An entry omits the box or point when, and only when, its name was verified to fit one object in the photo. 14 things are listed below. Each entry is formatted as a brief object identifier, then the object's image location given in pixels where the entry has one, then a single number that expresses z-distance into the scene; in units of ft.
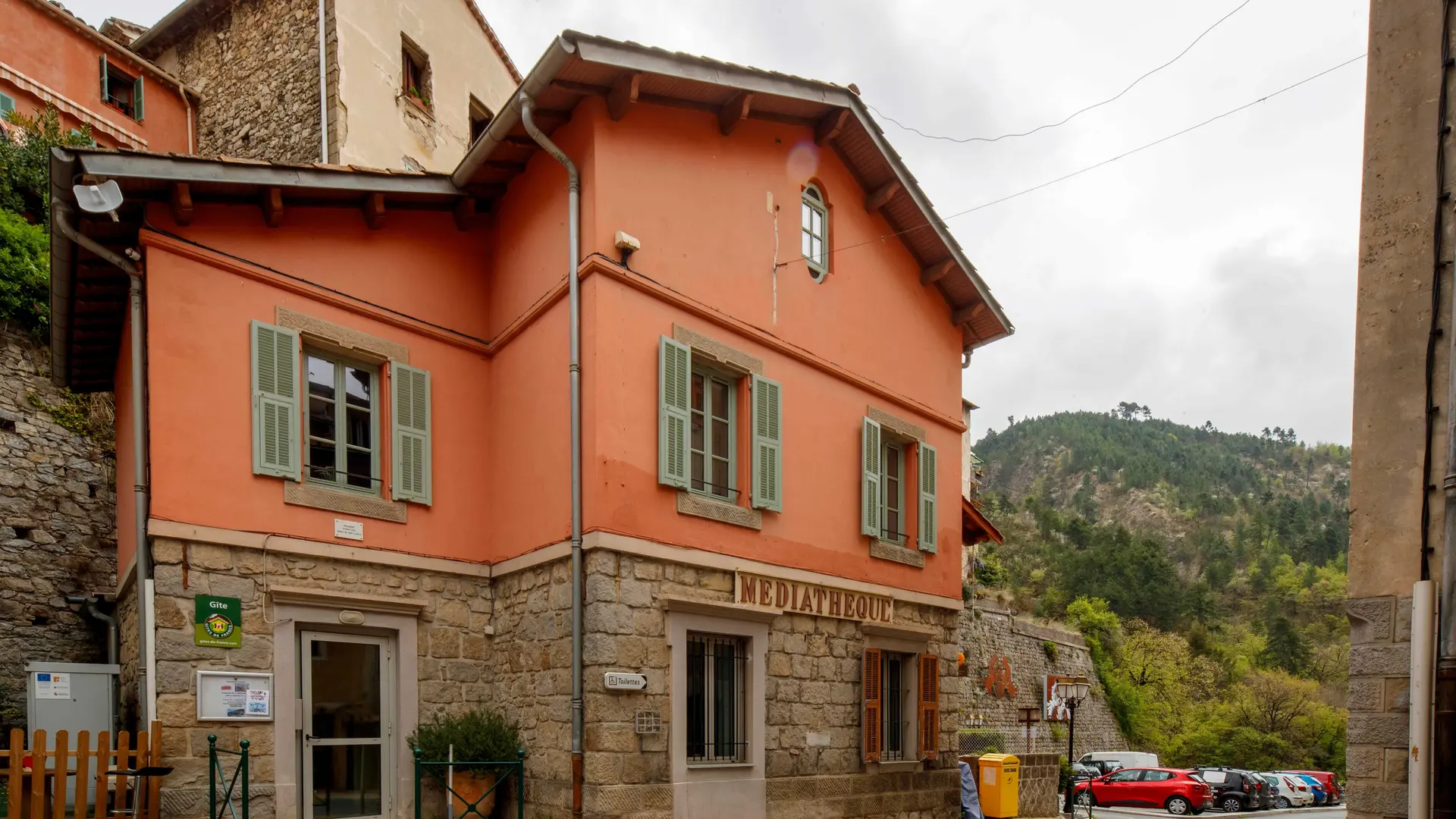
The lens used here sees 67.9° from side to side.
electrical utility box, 32.17
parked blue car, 99.86
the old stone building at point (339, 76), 51.11
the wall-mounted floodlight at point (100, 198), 26.52
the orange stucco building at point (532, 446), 29.09
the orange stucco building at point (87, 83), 56.29
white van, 108.78
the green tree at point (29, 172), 50.11
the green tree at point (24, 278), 44.47
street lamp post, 58.29
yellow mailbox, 52.11
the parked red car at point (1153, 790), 83.76
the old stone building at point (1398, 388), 20.86
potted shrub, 30.71
